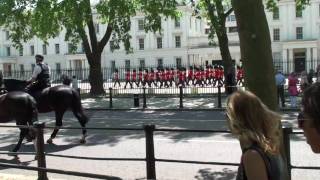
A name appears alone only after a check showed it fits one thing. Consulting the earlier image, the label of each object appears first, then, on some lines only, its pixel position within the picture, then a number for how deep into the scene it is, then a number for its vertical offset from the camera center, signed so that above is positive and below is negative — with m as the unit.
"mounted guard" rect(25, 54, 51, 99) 13.95 -0.29
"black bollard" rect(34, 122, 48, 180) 8.28 -1.20
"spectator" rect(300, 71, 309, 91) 22.34 -0.67
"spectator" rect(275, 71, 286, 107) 22.69 -0.90
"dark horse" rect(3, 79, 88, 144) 14.02 -0.84
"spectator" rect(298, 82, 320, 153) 2.27 -0.22
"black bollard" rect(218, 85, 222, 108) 23.17 -1.43
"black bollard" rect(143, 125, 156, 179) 7.30 -1.17
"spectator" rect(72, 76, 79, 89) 30.19 -0.80
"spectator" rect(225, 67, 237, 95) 29.41 -0.79
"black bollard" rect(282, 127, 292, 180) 6.30 -0.90
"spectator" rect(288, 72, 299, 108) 21.98 -1.03
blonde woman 3.24 -0.42
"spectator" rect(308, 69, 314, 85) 24.09 -0.65
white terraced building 82.06 +3.25
